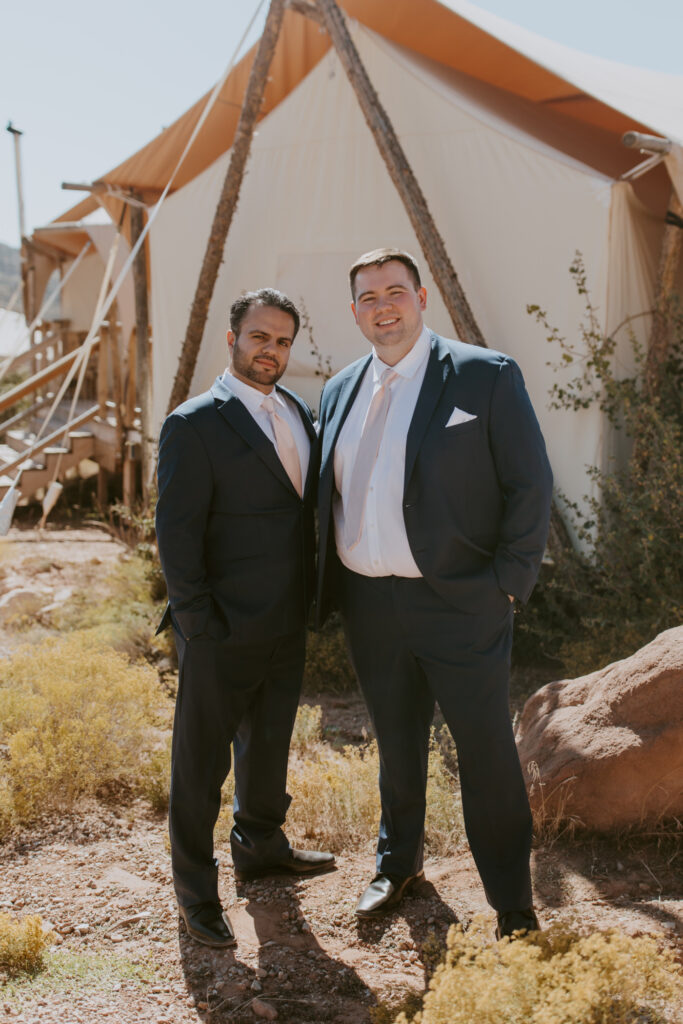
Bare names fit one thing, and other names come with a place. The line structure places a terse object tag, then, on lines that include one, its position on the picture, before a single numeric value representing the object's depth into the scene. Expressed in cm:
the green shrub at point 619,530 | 472
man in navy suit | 258
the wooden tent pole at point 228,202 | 630
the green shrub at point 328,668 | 555
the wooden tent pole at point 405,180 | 562
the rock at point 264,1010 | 239
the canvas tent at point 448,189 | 546
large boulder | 314
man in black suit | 267
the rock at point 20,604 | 662
